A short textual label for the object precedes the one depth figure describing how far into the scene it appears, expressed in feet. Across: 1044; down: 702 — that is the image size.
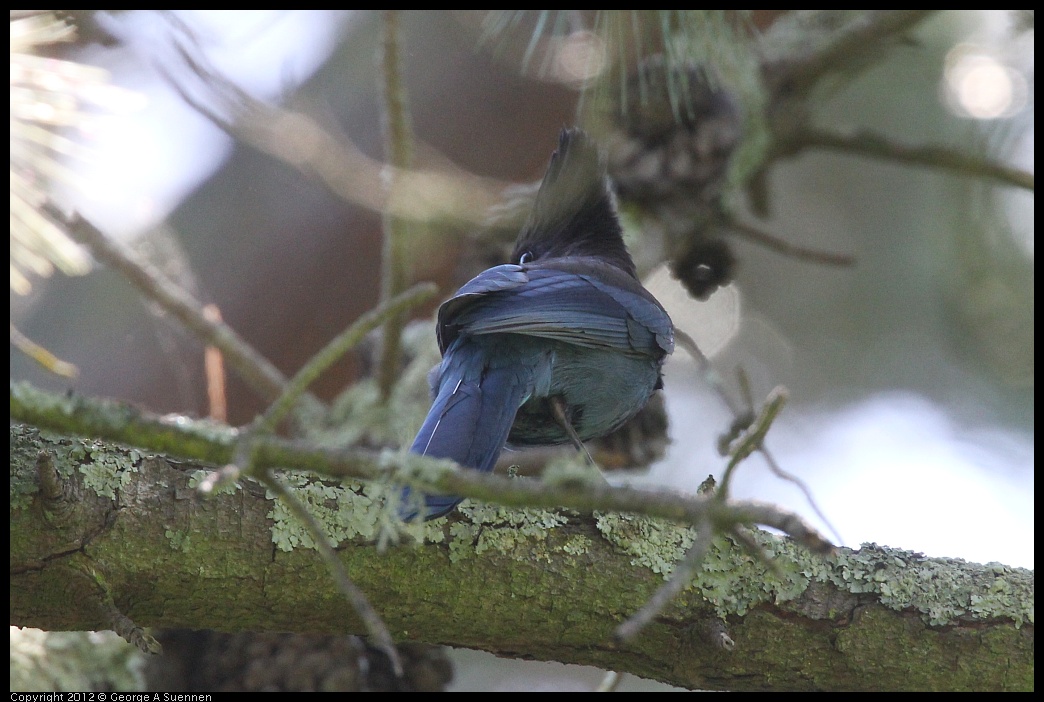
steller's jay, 17.69
